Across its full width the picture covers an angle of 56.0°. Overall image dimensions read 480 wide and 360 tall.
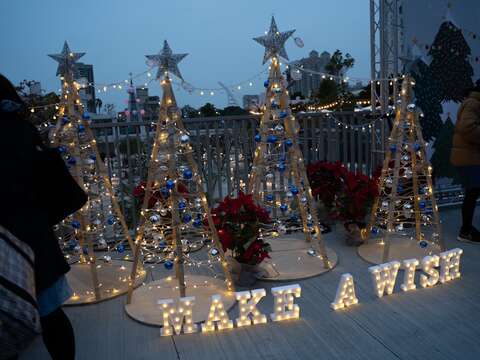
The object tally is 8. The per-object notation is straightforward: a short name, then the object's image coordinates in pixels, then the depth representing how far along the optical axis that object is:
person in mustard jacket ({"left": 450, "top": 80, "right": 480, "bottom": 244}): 4.24
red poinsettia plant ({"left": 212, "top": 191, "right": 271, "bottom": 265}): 3.71
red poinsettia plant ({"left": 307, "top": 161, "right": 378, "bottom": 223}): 4.54
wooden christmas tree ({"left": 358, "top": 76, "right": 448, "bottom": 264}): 4.00
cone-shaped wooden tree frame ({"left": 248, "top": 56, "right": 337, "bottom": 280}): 3.98
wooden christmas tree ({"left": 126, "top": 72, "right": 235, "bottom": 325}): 3.24
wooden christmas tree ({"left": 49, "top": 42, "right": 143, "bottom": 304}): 3.56
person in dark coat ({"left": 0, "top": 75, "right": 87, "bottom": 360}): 1.89
